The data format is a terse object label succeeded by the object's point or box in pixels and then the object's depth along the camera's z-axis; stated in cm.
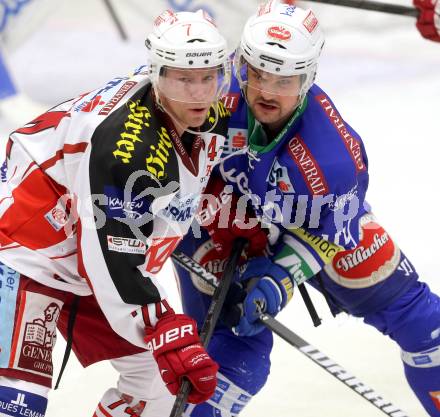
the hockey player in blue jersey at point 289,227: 610
